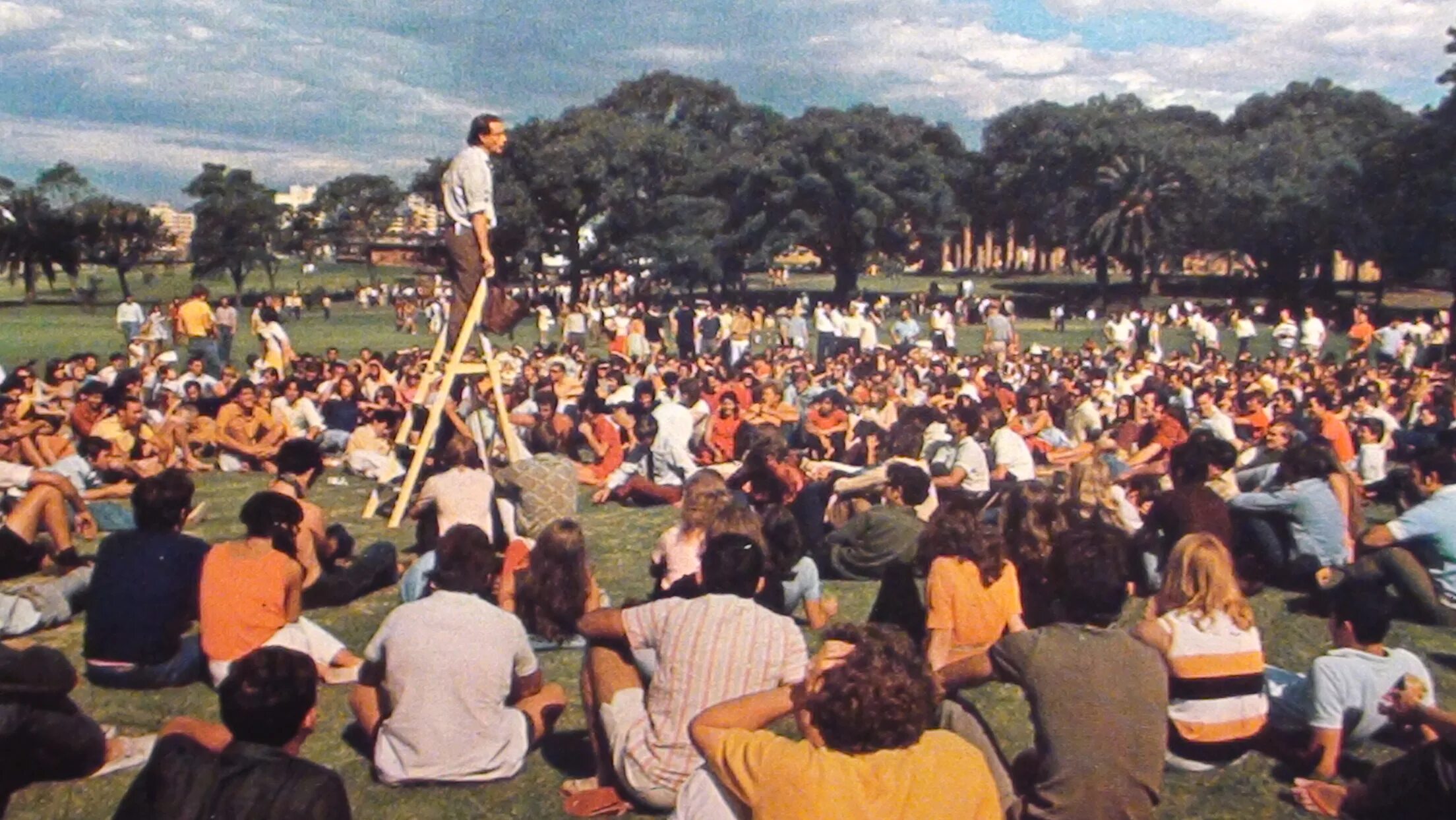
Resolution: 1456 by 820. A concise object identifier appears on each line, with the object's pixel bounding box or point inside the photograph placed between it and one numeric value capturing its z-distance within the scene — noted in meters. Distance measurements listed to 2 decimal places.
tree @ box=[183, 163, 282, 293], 63.09
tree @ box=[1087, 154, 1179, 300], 63.75
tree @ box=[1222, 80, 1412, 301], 54.44
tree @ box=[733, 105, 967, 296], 56.66
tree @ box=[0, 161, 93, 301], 58.44
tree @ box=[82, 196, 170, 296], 61.16
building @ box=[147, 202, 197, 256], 72.87
